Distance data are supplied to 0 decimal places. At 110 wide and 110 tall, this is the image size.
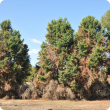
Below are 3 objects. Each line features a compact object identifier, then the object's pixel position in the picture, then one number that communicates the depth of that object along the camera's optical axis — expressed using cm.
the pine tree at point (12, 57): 2812
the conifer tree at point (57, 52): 2795
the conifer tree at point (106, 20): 3402
